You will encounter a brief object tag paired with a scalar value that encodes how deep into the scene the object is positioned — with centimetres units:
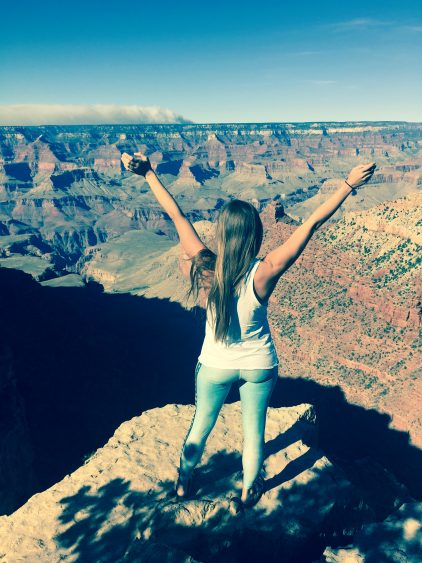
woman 441
